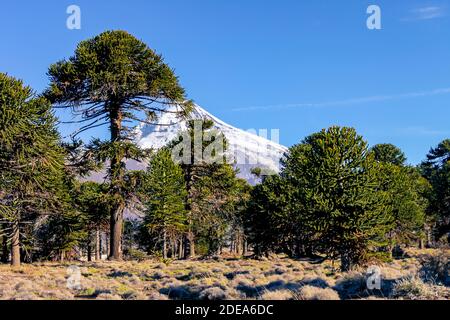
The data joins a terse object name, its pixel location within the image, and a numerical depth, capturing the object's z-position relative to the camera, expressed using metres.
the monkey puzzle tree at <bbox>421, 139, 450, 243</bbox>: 41.53
